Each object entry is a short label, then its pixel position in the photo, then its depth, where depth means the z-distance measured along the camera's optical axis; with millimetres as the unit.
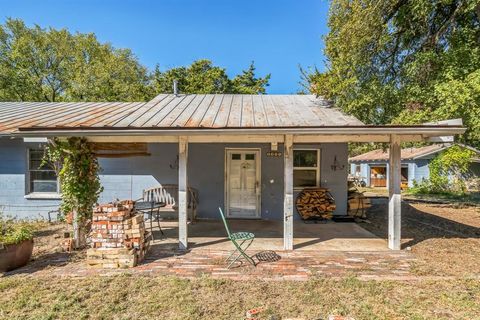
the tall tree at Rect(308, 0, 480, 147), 8211
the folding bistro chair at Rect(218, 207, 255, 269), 4773
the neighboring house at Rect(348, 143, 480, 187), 20234
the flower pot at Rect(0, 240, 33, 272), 4516
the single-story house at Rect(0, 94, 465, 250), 7359
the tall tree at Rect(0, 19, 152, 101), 18906
